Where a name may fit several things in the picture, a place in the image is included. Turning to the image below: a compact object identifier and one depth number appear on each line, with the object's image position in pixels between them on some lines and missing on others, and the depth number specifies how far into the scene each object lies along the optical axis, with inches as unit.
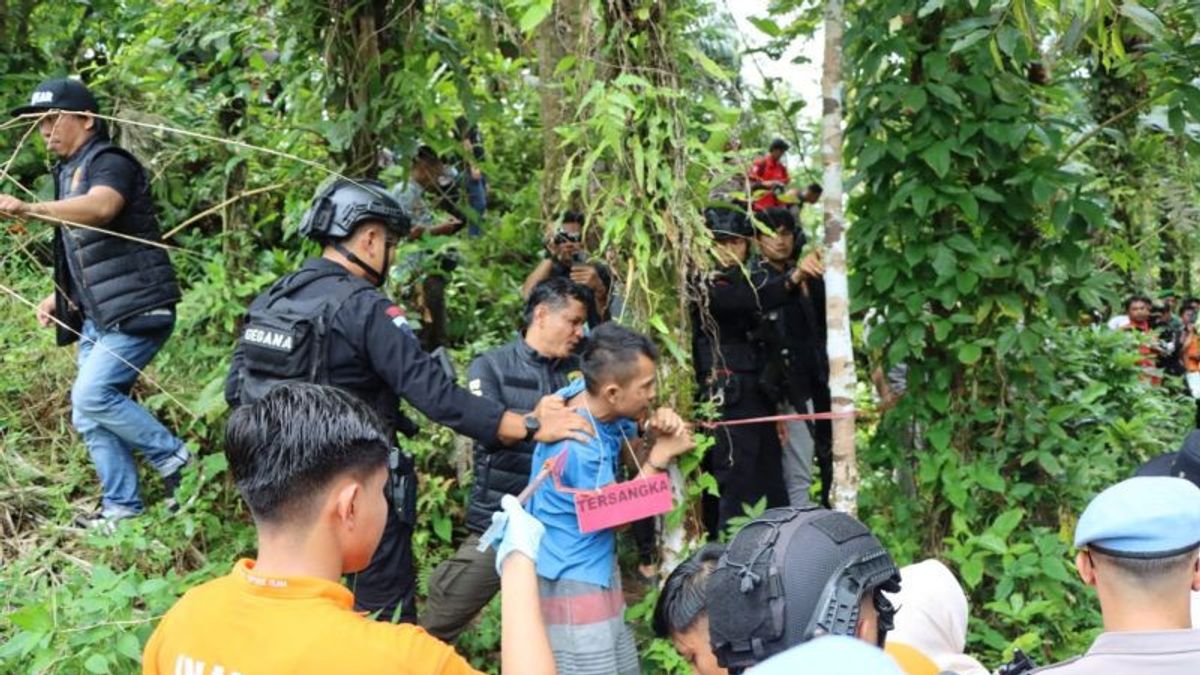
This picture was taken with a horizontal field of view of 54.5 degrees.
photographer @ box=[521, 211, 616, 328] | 217.8
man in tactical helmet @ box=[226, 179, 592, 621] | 151.1
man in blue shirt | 152.9
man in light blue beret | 89.4
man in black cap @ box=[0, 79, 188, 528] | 199.5
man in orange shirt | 78.2
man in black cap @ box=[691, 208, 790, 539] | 232.4
